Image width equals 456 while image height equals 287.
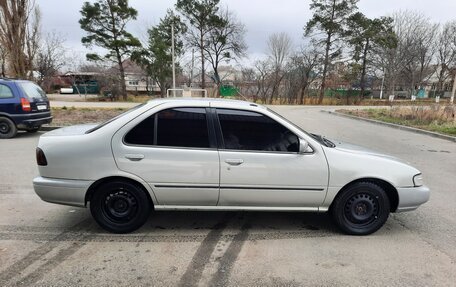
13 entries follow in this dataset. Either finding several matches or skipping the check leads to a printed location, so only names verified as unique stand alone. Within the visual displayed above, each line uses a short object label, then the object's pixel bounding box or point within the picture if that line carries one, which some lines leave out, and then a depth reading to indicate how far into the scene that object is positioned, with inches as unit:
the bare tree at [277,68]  1585.0
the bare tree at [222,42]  1542.8
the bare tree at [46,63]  1503.0
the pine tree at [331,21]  1433.3
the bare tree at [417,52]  1690.5
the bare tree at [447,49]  1948.8
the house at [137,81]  1652.2
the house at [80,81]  1855.3
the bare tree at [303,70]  1541.6
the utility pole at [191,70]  1615.4
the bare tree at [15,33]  552.4
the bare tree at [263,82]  1601.9
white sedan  138.3
